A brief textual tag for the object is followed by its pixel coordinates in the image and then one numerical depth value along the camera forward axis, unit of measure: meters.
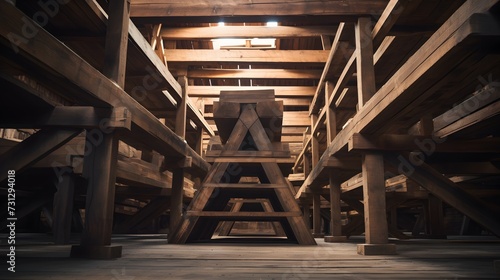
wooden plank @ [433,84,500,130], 5.34
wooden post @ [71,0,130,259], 4.34
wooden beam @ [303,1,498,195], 2.77
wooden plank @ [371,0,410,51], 5.24
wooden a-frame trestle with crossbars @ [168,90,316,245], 6.20
